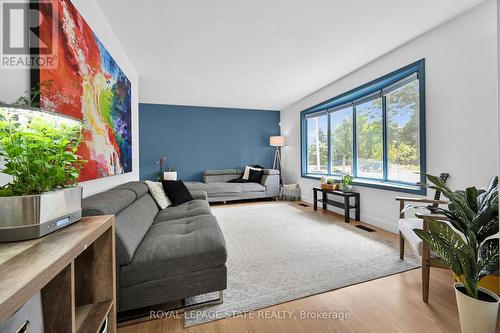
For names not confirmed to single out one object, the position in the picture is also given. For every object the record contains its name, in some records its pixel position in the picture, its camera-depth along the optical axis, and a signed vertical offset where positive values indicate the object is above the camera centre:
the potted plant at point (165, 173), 4.93 -0.15
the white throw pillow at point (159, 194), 2.61 -0.36
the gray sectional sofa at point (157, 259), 1.25 -0.60
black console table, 3.34 -0.66
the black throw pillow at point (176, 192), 2.83 -0.36
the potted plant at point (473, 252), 1.06 -0.48
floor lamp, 5.74 +0.62
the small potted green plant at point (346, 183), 3.56 -0.30
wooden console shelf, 0.45 -0.35
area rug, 1.55 -0.97
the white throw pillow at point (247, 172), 5.64 -0.15
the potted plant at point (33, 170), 0.64 -0.01
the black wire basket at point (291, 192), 5.24 -0.66
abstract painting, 1.24 +0.60
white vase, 4.91 -0.21
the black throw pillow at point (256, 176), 5.48 -0.26
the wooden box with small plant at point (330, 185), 3.78 -0.35
